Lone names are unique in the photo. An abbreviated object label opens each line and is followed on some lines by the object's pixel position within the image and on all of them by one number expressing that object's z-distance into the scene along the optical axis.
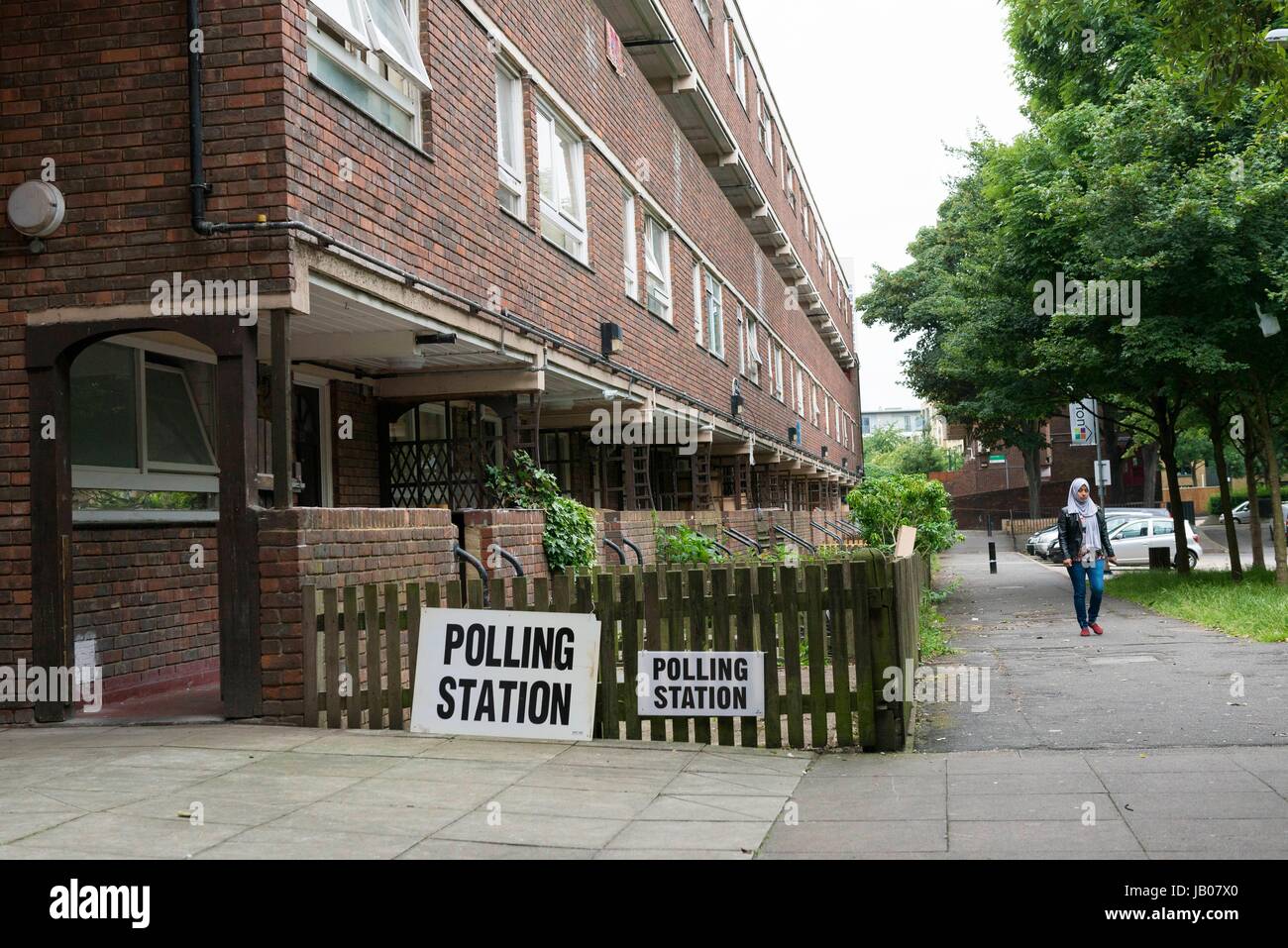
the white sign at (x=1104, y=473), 38.47
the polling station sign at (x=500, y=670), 7.44
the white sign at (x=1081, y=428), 36.00
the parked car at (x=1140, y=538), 35.41
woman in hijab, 15.07
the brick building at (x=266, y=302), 7.67
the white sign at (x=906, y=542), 11.43
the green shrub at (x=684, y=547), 15.22
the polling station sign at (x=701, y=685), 7.32
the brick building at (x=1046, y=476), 65.06
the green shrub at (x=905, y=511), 24.23
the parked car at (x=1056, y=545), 36.56
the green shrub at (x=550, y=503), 11.73
